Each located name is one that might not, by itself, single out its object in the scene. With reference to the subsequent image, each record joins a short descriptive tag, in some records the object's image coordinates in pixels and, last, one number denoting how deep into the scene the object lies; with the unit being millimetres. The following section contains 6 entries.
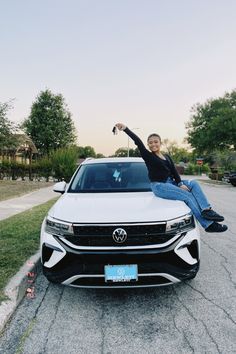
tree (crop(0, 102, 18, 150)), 25375
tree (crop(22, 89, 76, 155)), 63562
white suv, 3391
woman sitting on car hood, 4242
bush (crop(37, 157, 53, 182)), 31361
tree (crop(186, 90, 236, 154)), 43594
